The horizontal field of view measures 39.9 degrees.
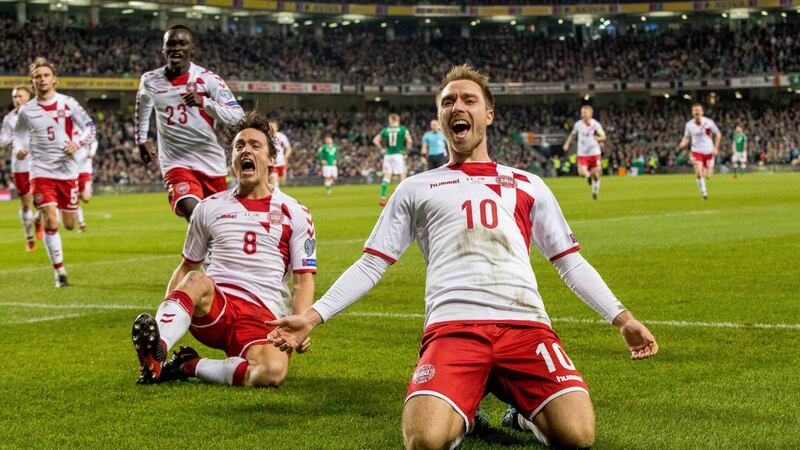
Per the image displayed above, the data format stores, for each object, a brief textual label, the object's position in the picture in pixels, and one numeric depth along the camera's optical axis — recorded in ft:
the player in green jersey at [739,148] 162.50
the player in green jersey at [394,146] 110.73
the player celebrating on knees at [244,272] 21.56
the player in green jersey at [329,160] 140.05
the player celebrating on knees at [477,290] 15.20
